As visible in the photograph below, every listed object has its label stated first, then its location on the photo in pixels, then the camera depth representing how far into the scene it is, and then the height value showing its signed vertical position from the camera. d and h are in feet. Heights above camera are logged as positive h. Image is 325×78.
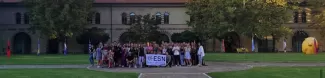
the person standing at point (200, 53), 106.52 -3.11
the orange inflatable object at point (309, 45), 155.12 -2.43
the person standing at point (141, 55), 100.73 -3.29
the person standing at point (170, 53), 105.25 -3.05
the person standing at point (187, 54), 106.11 -3.29
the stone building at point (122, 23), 252.01 +7.58
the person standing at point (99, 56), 102.41 -3.53
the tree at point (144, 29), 229.86 +4.18
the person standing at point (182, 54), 106.32 -3.30
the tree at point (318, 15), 233.23 +10.37
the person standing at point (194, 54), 108.37 -3.37
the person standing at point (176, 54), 105.19 -3.28
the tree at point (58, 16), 221.46 +9.70
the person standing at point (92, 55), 102.53 -3.38
